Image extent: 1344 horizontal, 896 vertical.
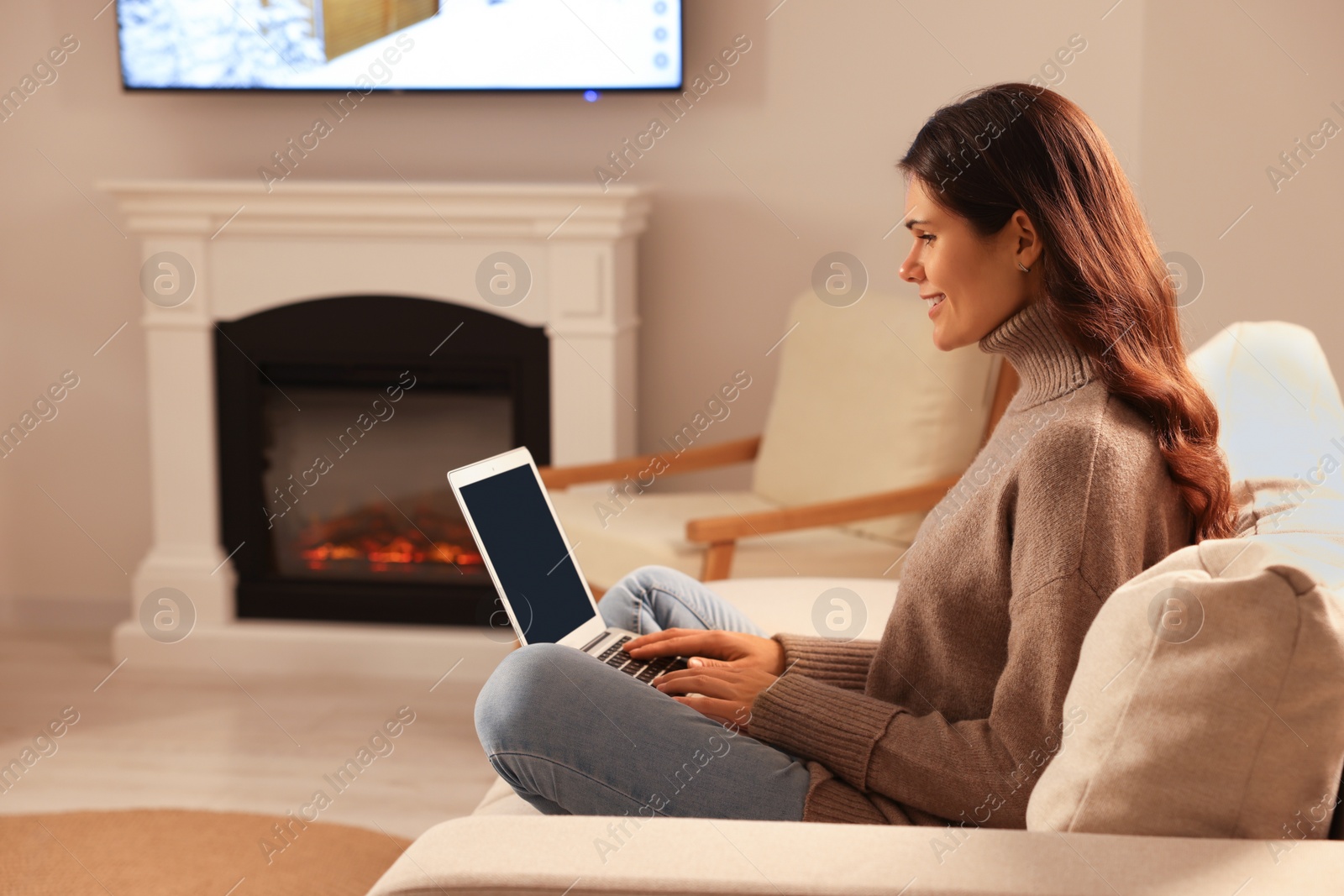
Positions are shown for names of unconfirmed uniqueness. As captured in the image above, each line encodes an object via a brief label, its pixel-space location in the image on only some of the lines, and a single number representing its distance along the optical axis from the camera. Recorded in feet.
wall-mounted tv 9.93
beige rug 6.46
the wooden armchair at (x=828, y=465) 7.90
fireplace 9.70
